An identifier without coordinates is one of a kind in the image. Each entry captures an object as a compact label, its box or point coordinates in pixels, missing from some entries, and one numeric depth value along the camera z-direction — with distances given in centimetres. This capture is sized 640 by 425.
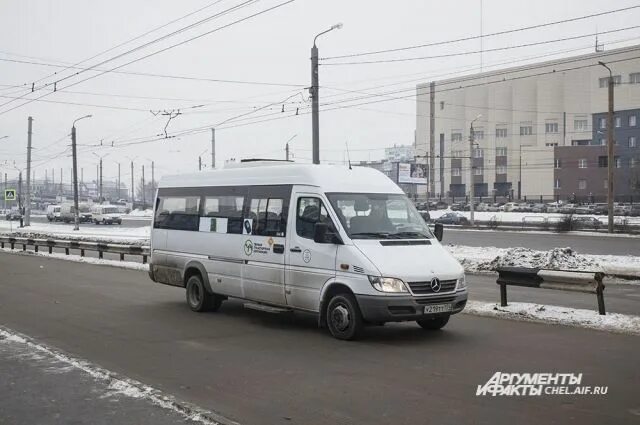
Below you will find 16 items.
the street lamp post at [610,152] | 3775
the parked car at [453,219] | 5781
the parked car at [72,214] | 7489
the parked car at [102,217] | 6969
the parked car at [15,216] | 8969
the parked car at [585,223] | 4278
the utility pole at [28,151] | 4894
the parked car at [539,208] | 7450
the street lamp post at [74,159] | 4590
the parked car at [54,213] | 7985
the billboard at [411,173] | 7519
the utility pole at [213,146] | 4569
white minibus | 899
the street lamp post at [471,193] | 5338
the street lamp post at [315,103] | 2277
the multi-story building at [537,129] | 8681
